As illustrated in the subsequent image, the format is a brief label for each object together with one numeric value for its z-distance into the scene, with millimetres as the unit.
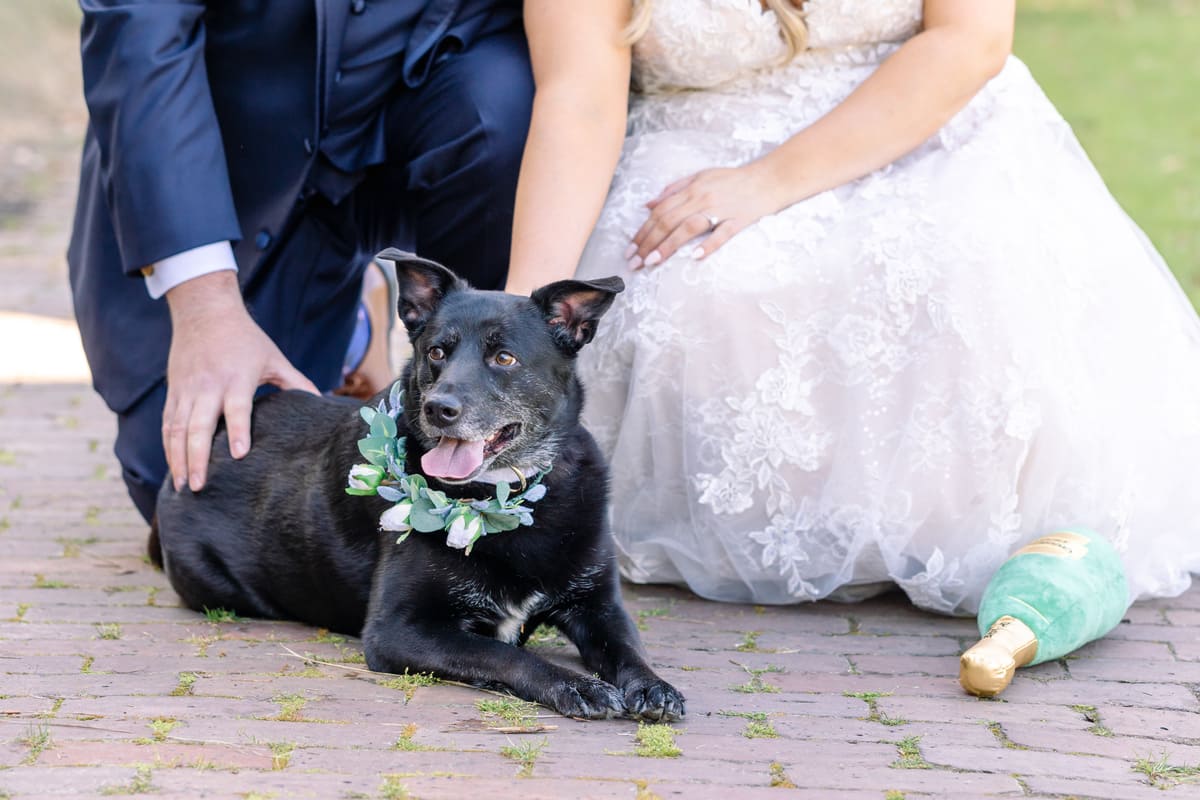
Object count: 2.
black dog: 2926
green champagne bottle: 2986
